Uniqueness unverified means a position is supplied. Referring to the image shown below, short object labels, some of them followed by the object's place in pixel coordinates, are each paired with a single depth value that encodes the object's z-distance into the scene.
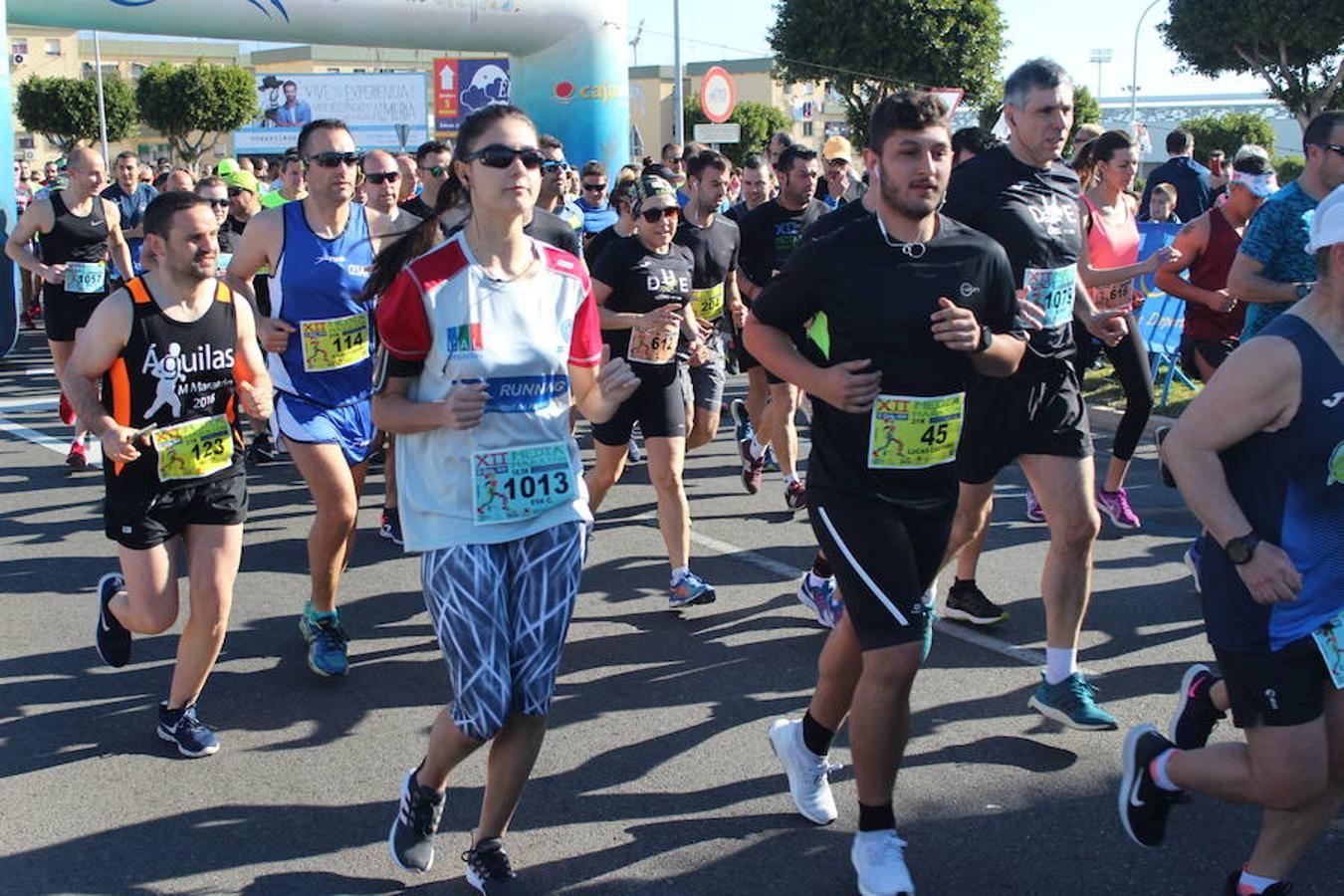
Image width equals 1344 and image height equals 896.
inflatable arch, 20.00
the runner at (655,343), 6.07
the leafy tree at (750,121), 66.00
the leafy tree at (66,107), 66.00
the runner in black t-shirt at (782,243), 7.86
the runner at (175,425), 4.44
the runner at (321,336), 5.30
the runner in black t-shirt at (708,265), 7.24
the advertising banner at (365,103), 41.97
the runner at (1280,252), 5.53
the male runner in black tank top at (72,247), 9.88
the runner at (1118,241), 6.61
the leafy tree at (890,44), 39.00
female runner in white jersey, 3.40
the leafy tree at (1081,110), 39.59
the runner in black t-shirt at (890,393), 3.54
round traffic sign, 20.61
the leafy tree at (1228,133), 41.59
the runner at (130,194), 12.46
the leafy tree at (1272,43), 35.53
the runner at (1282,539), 3.06
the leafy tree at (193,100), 66.50
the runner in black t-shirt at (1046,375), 4.66
